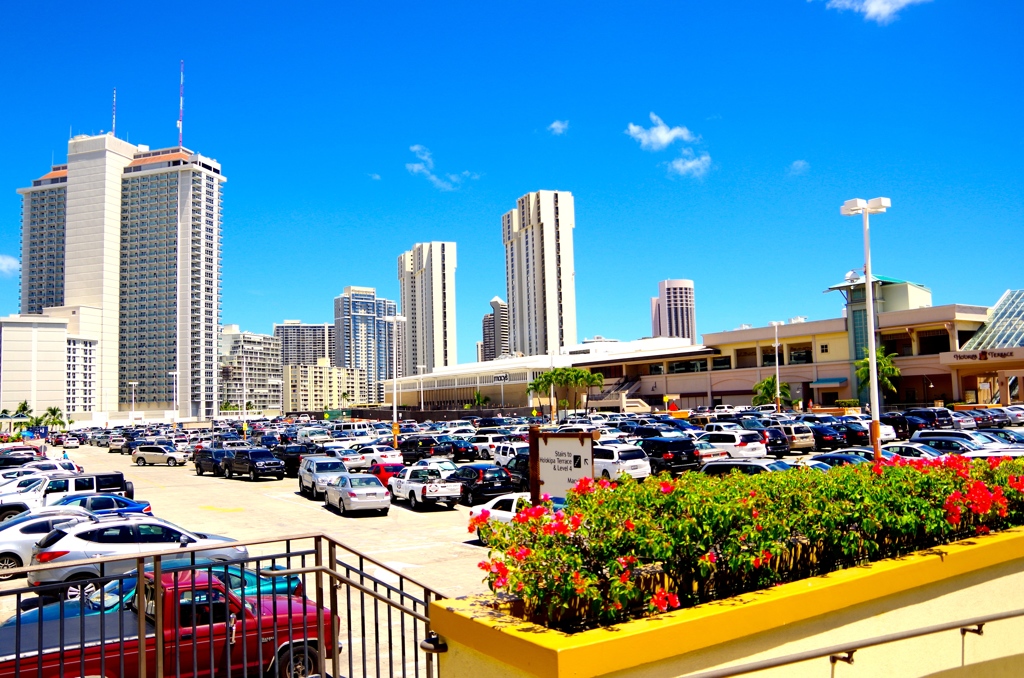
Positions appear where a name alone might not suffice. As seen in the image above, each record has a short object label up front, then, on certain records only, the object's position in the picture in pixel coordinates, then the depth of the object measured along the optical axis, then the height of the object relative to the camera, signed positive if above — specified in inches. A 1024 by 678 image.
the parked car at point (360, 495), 1015.0 -129.9
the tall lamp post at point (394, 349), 1809.8 +110.9
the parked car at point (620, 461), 1166.3 -109.3
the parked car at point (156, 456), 2142.0 -150.2
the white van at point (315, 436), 2180.1 -118.1
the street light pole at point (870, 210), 893.2 +197.5
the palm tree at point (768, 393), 3206.2 -37.2
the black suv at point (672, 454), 1296.8 -113.4
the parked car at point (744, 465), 1003.3 -106.4
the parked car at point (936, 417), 1735.5 -86.3
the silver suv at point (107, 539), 624.1 -113.5
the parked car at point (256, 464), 1583.4 -134.7
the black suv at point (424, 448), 1738.4 -124.0
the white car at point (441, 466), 1123.3 -107.2
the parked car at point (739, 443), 1405.0 -107.0
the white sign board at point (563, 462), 449.7 -42.4
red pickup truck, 228.7 -77.5
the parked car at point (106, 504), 869.8 -114.5
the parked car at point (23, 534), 682.2 -114.0
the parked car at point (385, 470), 1284.4 -124.4
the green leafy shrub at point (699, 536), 177.5 -39.3
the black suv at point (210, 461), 1715.1 -137.7
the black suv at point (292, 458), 1627.7 -126.5
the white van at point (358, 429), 2465.6 -120.7
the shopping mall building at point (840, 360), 2908.5 +110.2
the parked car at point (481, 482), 1079.0 -125.3
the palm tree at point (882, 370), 2880.4 +38.9
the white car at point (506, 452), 1459.5 -116.4
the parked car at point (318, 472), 1211.9 -121.0
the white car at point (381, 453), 1533.0 -119.3
